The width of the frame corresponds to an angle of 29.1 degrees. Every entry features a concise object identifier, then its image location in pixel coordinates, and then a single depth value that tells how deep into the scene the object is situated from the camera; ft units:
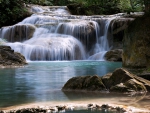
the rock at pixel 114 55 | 85.82
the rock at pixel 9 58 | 66.20
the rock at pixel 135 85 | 28.35
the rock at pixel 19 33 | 105.60
